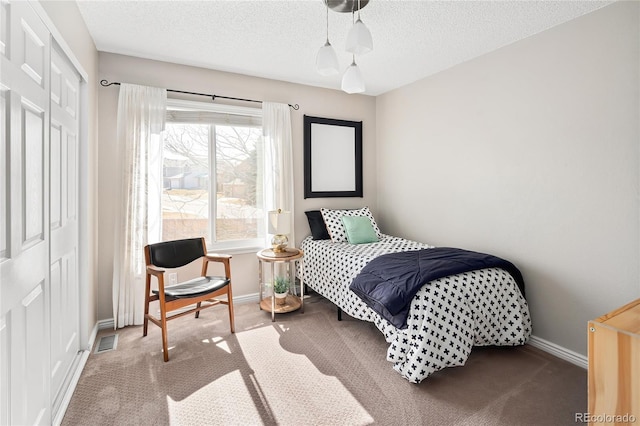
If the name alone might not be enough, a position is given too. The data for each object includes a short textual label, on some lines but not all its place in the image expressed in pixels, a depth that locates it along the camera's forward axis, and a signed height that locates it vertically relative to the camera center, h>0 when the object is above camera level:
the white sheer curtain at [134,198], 2.89 +0.15
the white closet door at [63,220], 1.81 -0.03
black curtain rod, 2.89 +1.22
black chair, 2.42 -0.59
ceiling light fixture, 1.93 +1.04
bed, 2.07 -0.75
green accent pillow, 3.54 -0.20
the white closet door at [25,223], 1.20 -0.04
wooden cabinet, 1.29 -0.67
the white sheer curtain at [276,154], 3.56 +0.66
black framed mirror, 3.88 +0.70
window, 3.27 +0.42
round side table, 3.12 -0.71
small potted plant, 3.31 -0.81
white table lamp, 3.15 -0.12
